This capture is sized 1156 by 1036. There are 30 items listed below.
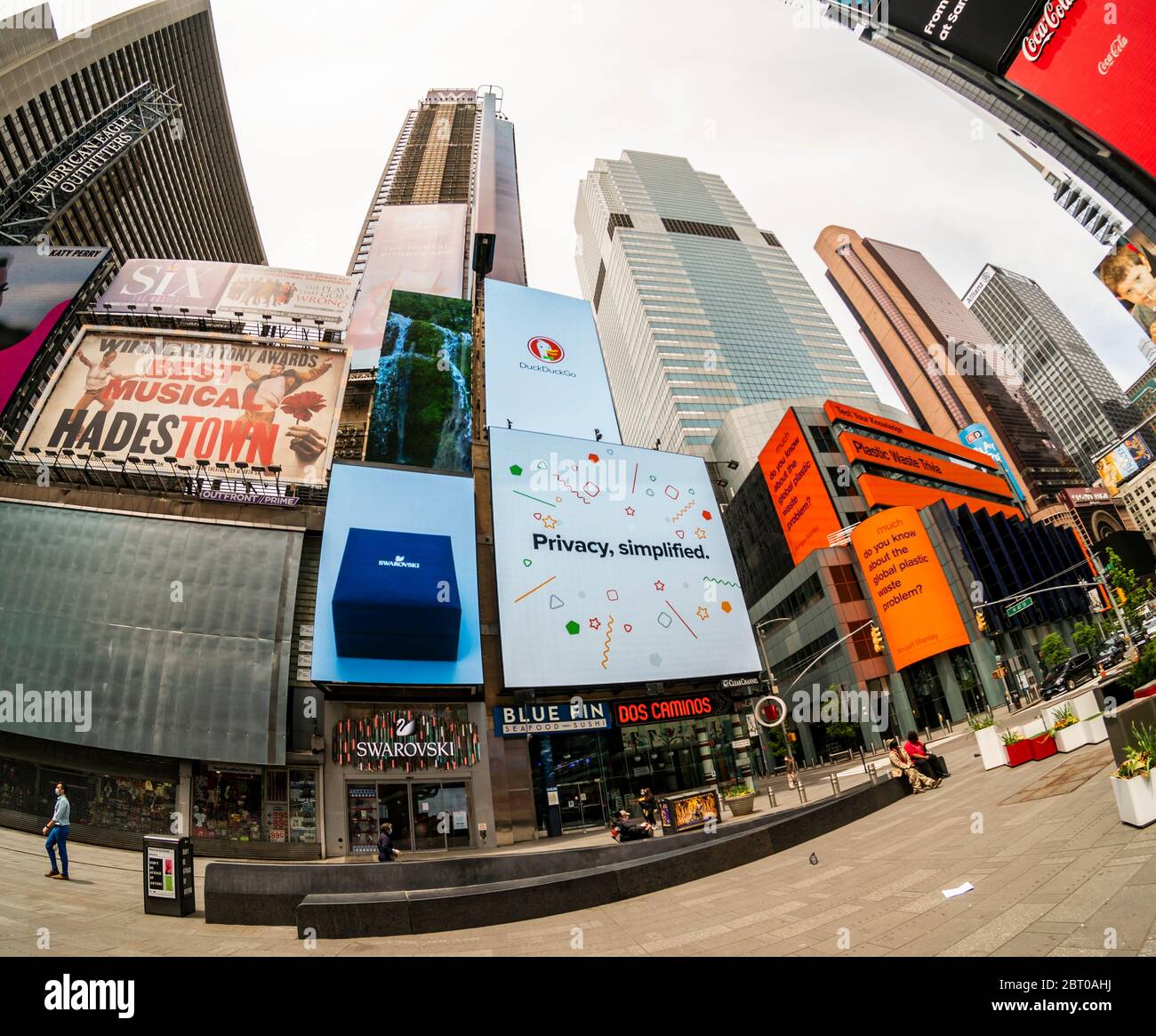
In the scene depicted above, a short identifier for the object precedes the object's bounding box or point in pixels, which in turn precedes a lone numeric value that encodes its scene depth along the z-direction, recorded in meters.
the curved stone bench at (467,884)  9.14
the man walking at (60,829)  11.20
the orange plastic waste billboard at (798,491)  57.84
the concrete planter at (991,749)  15.71
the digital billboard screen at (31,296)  27.50
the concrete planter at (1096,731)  13.99
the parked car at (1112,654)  31.98
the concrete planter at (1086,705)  16.75
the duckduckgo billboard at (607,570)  26.05
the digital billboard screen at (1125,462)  157.12
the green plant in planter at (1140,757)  7.50
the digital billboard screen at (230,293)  32.44
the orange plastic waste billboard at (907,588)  48.28
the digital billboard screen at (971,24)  26.86
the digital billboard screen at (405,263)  35.12
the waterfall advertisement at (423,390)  28.88
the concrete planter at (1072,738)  14.20
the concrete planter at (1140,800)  7.30
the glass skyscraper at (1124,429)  195.25
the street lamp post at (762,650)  26.58
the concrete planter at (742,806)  20.62
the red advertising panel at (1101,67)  22.38
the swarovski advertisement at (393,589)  21.88
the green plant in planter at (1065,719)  14.82
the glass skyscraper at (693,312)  106.69
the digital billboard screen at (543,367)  33.78
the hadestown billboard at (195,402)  26.66
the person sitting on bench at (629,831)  16.70
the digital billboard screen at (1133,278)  34.09
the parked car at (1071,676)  33.06
